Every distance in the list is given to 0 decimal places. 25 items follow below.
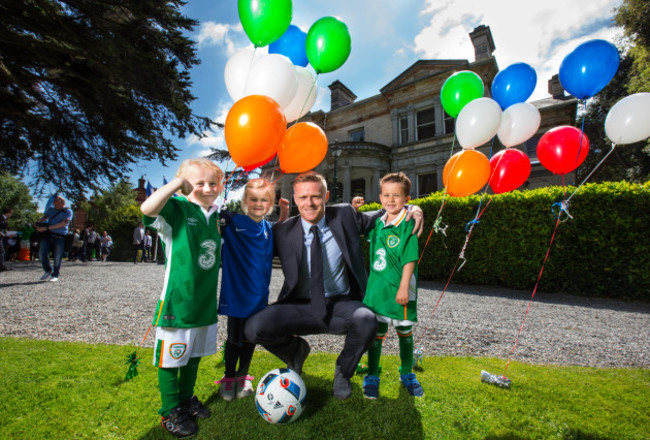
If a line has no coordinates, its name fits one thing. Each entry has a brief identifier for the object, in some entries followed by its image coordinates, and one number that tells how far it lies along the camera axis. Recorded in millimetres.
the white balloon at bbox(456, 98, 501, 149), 3207
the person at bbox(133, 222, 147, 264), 14564
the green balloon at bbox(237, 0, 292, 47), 2580
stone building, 15531
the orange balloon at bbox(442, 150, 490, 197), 3174
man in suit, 2311
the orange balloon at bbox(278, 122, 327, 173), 2805
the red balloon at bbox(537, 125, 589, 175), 3270
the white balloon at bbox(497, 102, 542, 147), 3451
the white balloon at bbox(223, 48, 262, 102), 2963
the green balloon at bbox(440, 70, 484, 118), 3472
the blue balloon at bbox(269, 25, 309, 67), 3252
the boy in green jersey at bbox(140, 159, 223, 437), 1892
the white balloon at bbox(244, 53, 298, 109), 2564
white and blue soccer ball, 1993
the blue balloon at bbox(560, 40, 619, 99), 2941
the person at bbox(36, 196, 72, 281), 6656
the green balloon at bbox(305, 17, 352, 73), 2834
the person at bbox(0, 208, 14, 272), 8562
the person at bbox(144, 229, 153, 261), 16734
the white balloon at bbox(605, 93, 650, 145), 2852
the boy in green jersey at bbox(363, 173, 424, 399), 2428
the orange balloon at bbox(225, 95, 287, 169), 2182
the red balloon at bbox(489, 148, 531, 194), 3543
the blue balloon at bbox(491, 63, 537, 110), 3465
